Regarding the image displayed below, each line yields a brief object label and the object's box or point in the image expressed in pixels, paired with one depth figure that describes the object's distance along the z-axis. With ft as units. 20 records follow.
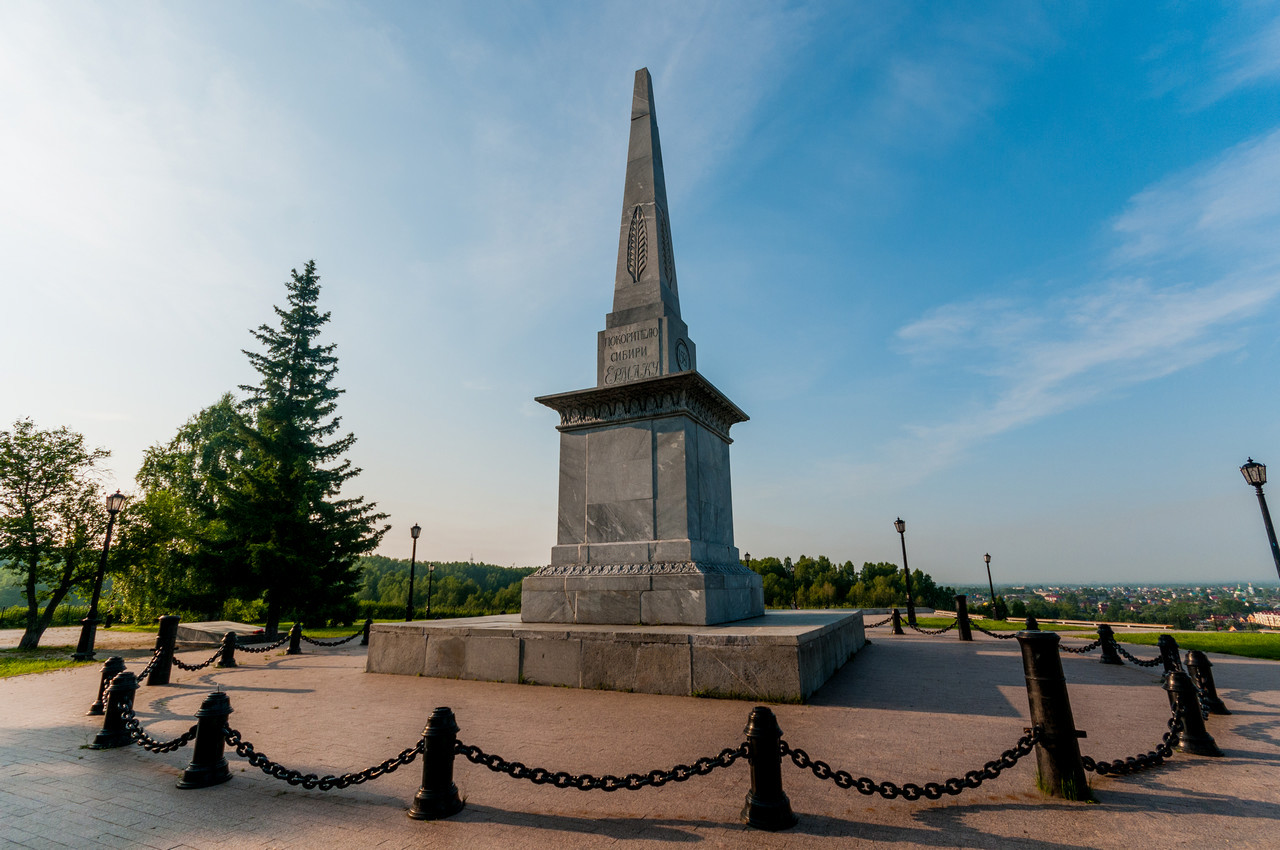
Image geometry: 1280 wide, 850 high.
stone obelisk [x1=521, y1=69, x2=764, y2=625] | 33.60
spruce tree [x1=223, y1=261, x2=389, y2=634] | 69.62
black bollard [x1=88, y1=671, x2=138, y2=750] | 21.84
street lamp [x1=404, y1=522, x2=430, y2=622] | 72.02
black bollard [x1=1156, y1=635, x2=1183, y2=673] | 25.85
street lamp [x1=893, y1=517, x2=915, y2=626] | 76.44
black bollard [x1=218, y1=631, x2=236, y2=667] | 44.42
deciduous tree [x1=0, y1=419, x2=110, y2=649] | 69.77
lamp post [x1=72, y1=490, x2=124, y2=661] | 54.03
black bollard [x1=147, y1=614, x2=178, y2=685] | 36.01
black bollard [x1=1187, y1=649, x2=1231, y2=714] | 23.13
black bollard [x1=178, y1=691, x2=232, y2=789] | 16.92
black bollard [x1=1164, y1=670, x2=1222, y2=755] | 18.21
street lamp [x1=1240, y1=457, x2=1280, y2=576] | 39.70
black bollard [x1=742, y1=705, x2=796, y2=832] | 13.21
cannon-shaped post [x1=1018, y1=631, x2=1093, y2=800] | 14.71
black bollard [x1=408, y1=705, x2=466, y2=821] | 14.23
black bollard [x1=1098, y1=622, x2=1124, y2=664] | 38.54
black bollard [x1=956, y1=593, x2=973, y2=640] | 54.65
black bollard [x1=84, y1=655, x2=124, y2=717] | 23.99
